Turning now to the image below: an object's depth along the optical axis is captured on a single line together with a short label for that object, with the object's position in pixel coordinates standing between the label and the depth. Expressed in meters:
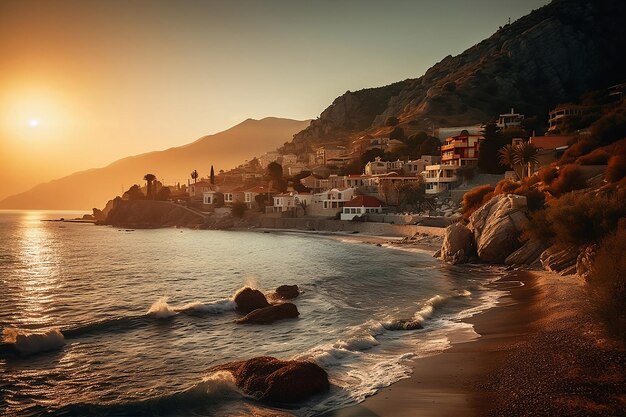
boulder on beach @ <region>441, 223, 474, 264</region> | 45.12
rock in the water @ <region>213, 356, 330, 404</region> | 13.05
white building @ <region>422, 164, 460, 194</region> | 90.50
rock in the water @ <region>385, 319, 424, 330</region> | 21.12
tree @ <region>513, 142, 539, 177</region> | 67.06
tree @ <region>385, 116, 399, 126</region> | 185.65
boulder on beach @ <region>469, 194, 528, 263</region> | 41.28
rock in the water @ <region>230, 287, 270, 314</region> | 26.50
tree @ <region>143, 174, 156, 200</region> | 163.12
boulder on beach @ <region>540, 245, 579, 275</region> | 31.82
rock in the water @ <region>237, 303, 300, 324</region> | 23.81
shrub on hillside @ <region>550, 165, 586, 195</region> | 43.84
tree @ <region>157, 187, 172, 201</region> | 166.00
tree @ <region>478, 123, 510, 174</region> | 85.56
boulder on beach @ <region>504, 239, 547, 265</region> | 37.69
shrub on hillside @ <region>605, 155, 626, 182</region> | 39.31
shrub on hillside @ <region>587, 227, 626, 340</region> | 12.56
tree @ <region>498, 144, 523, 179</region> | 71.00
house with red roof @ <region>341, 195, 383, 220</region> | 95.38
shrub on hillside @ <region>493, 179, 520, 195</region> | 52.47
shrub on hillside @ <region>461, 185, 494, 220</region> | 58.16
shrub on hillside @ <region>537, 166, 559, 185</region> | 48.34
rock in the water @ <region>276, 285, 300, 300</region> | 31.00
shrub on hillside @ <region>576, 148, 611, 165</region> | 48.22
